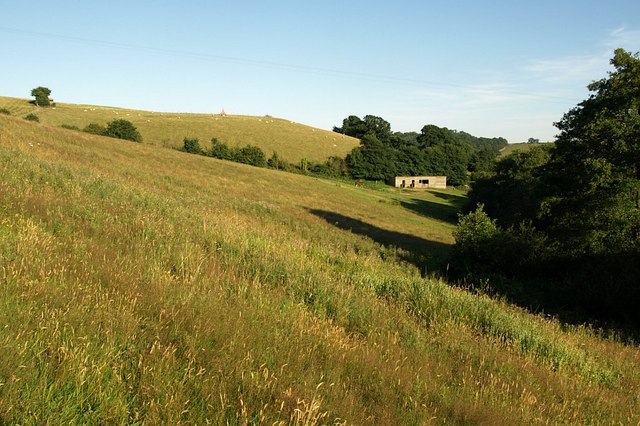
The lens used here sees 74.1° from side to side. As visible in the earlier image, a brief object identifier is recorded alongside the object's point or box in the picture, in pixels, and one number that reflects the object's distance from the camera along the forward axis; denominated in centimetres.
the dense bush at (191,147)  8569
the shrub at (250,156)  8612
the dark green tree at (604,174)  2198
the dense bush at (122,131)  8194
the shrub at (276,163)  9012
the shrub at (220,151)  8538
